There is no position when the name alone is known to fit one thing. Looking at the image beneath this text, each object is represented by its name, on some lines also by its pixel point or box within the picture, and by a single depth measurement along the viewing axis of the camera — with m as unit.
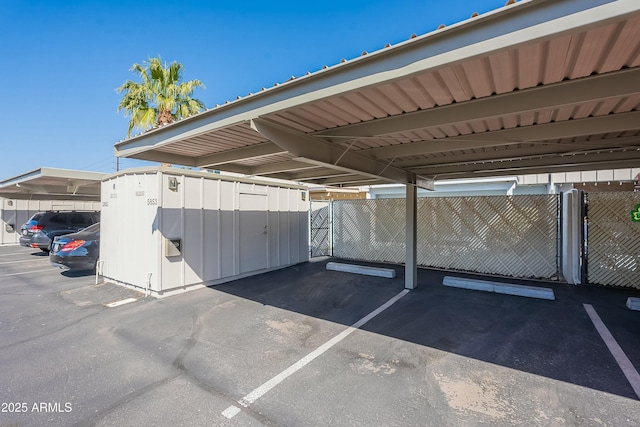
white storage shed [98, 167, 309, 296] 6.27
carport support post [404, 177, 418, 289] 6.69
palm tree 11.87
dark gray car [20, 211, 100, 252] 11.43
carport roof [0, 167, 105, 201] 10.28
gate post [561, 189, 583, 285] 6.86
